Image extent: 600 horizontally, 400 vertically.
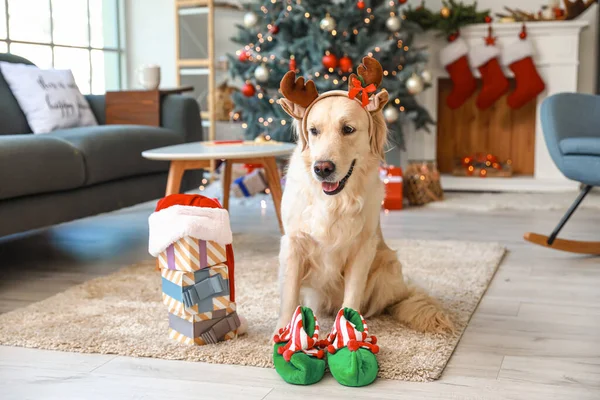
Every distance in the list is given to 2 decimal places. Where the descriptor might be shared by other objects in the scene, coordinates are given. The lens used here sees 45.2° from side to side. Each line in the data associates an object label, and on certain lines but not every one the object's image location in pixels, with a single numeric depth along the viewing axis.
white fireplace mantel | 4.86
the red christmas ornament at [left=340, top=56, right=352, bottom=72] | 4.45
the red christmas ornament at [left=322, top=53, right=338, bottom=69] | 4.44
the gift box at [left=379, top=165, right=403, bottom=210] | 4.20
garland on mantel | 4.89
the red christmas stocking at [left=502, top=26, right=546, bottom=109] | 4.83
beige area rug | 1.74
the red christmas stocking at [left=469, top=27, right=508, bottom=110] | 4.90
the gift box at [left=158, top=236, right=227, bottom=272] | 1.78
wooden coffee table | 2.62
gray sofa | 2.48
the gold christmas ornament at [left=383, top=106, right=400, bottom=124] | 4.52
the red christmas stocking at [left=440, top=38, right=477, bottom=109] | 4.94
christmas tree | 4.54
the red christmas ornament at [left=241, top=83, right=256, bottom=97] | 4.77
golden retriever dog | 1.72
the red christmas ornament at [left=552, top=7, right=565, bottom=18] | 4.83
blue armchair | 2.72
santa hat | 1.78
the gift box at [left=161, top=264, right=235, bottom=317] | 1.78
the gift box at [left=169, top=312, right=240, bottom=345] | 1.81
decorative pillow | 3.34
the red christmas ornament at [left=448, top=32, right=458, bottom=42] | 4.93
